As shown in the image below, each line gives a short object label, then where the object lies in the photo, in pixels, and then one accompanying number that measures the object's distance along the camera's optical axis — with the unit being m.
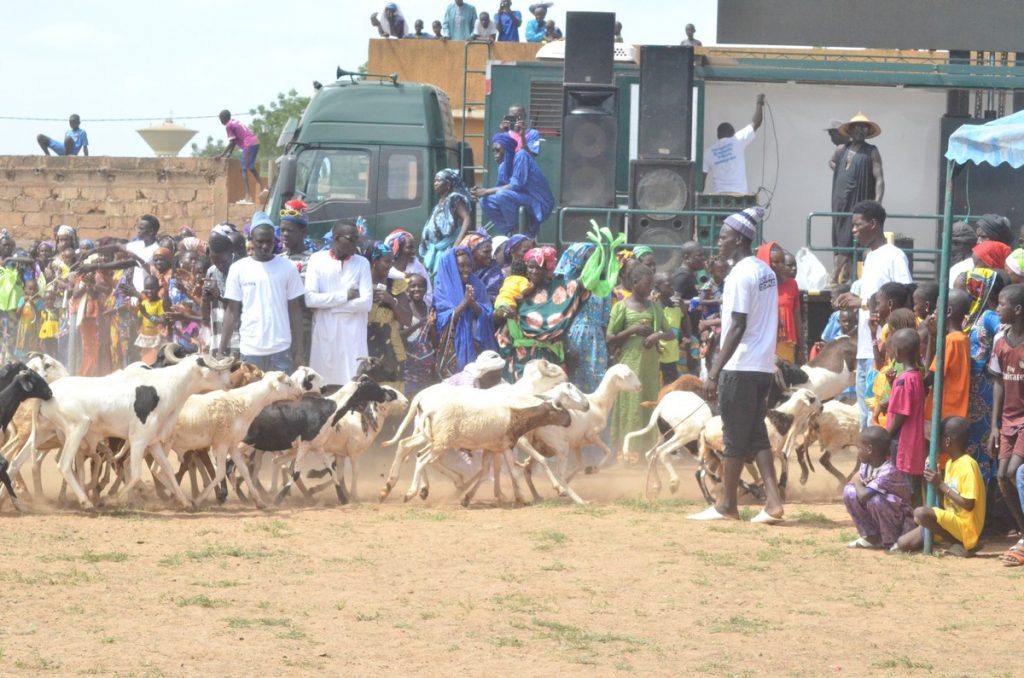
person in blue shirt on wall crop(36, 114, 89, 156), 27.02
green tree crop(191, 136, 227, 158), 54.34
